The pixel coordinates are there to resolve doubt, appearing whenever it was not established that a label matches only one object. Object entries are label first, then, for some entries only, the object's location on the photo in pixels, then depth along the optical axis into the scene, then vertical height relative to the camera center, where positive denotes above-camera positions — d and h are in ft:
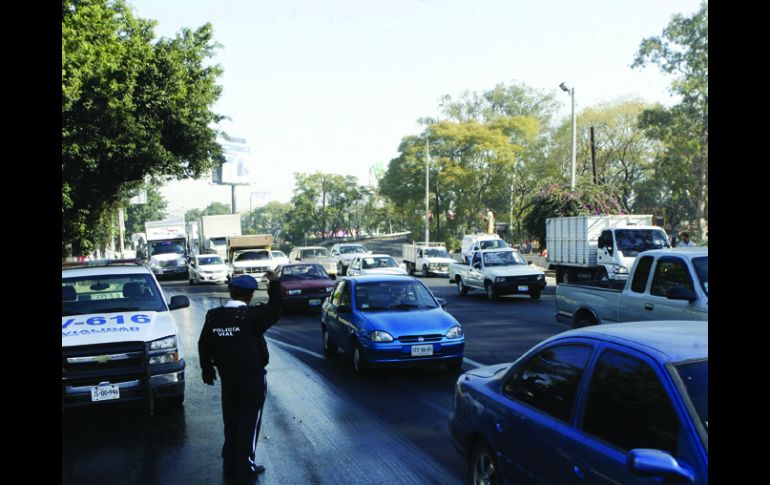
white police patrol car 23.44 -4.15
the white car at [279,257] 109.31 -4.18
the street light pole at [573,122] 101.20 +16.25
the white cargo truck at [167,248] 128.98 -3.10
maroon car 60.80 -5.28
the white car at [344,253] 125.59 -4.00
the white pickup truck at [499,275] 69.46 -4.55
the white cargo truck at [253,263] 104.01 -4.73
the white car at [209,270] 107.24 -5.90
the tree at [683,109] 131.64 +24.04
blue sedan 10.29 -3.18
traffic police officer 18.25 -3.57
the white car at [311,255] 110.11 -3.99
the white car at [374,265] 89.81 -4.48
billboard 340.72 +33.86
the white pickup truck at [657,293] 27.58 -2.68
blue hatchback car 30.99 -4.43
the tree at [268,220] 391.86 +8.27
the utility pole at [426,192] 170.50 +9.83
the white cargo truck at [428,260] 116.26 -4.85
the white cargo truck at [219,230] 149.33 +0.48
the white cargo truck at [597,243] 70.44 -1.35
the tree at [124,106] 71.15 +14.27
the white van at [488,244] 116.37 -2.15
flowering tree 100.78 +4.01
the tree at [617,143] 162.61 +21.15
